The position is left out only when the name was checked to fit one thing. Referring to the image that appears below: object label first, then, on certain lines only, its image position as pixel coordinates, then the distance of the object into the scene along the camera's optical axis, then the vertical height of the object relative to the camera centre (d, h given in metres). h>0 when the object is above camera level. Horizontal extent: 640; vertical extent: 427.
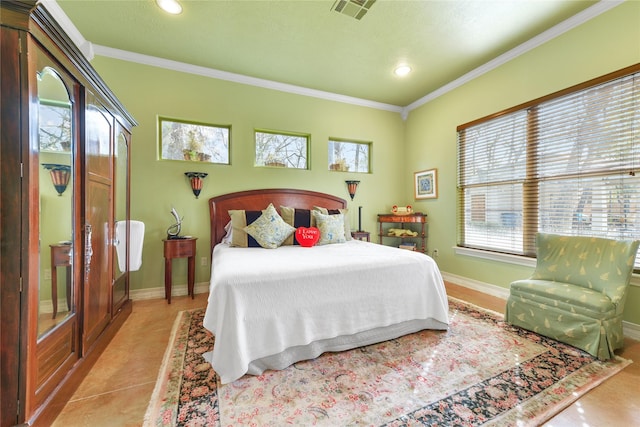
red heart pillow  3.04 -0.27
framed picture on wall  4.12 +0.48
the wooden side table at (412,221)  4.14 -0.16
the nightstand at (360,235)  4.05 -0.35
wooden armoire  1.13 +0.00
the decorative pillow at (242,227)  2.99 -0.16
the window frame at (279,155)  3.78 +0.89
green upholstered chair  1.86 -0.65
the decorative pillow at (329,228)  3.20 -0.19
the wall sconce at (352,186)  4.24 +0.44
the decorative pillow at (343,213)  3.58 +0.00
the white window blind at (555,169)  2.25 +0.46
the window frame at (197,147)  3.31 +0.91
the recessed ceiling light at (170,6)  2.28 +1.89
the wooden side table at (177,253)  2.97 -0.47
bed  1.62 -0.66
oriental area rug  1.33 -1.06
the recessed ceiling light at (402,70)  3.34 +1.89
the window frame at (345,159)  4.27 +0.91
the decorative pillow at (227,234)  3.25 -0.26
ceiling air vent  2.26 +1.86
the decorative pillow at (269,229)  2.92 -0.19
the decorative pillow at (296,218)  3.35 -0.06
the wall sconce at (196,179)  3.27 +0.44
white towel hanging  2.60 -0.32
